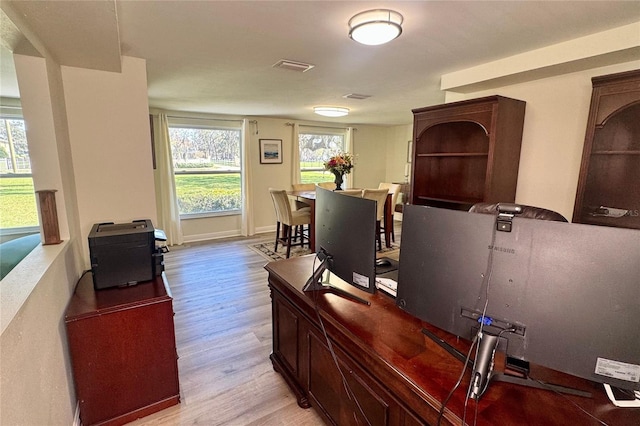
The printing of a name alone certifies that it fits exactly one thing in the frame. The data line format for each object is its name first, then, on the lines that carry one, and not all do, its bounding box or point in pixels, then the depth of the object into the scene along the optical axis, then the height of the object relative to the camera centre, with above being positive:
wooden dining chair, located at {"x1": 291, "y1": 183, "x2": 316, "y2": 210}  5.09 -0.60
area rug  4.61 -1.36
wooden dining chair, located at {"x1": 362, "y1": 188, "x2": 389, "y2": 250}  4.31 -0.43
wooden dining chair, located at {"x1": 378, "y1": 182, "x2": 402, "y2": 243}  5.09 -0.47
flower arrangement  4.67 +0.00
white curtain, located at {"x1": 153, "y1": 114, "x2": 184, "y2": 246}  4.82 -0.36
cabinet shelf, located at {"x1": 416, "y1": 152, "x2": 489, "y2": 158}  2.71 +0.11
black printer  1.78 -0.55
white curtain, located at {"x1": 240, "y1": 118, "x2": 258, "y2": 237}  5.55 -0.29
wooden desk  0.82 -0.66
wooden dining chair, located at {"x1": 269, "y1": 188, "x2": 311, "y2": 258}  4.43 -0.75
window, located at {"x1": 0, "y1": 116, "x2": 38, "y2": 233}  3.44 -0.23
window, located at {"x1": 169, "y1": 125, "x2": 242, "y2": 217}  5.24 -0.09
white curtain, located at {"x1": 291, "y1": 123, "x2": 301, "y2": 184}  6.08 +0.21
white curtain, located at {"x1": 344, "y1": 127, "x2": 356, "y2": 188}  6.77 +0.47
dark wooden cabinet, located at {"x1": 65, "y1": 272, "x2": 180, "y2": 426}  1.59 -1.03
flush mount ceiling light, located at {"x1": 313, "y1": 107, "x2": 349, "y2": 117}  4.48 +0.80
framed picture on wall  5.86 +0.26
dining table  4.52 -0.75
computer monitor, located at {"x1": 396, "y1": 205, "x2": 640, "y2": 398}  0.74 -0.33
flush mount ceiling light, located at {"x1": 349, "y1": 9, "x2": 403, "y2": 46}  1.68 +0.79
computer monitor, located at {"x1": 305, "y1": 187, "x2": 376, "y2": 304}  1.30 -0.35
